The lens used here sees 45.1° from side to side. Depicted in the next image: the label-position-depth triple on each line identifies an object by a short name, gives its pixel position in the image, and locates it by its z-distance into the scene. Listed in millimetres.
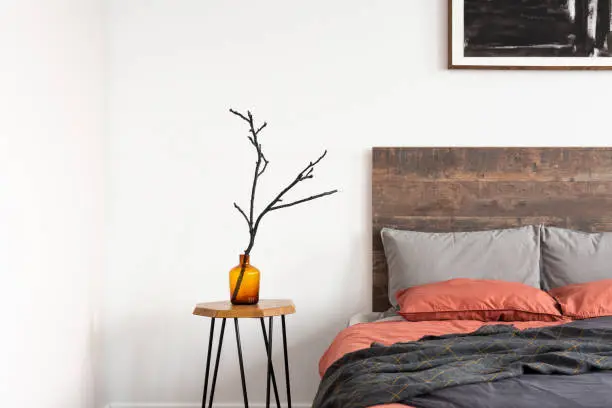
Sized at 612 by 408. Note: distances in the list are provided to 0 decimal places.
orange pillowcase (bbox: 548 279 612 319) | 3021
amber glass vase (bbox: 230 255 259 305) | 3176
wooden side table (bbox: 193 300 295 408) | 3029
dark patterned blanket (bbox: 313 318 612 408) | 1899
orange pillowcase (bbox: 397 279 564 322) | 3055
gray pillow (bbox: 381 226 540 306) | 3377
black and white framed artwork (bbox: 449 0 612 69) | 3662
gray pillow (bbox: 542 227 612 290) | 3342
